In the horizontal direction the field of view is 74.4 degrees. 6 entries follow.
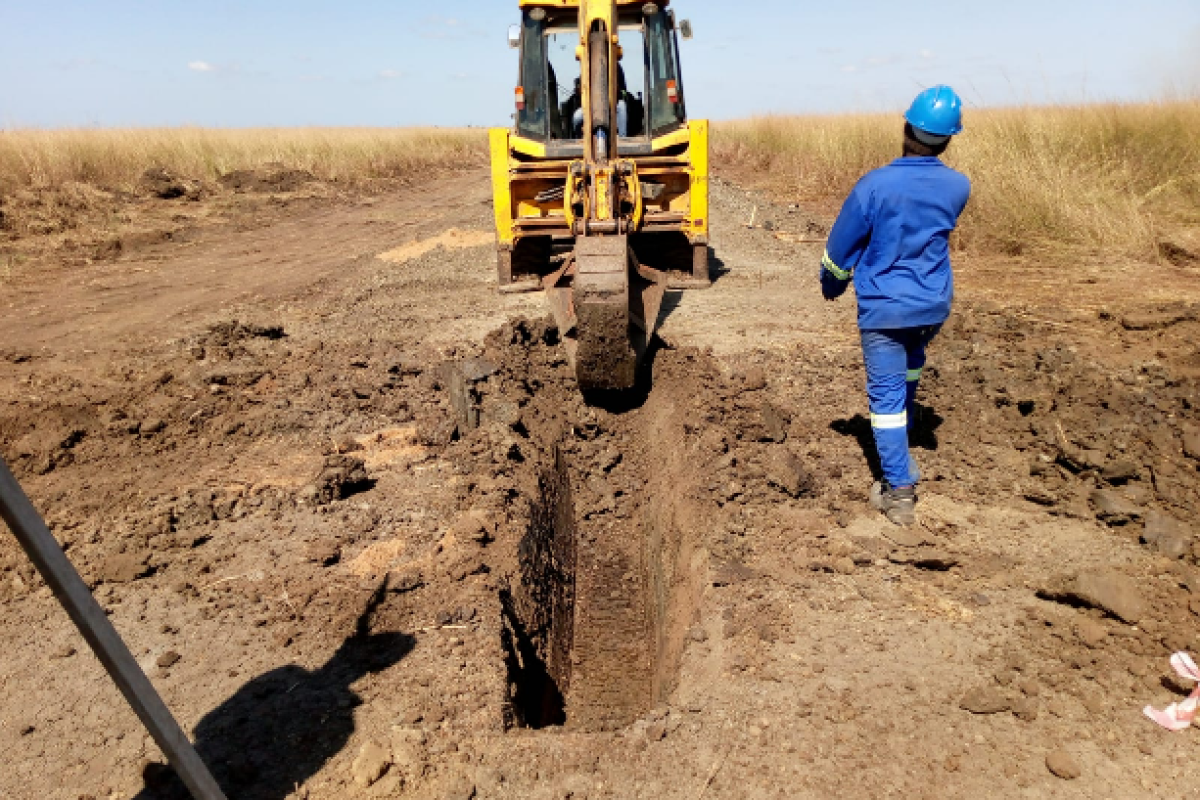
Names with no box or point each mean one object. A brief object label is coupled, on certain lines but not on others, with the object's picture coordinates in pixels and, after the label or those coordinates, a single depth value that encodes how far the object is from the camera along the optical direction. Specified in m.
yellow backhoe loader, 5.61
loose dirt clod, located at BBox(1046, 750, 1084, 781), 2.55
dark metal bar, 1.57
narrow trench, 3.98
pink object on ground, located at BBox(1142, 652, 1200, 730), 2.71
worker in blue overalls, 3.63
